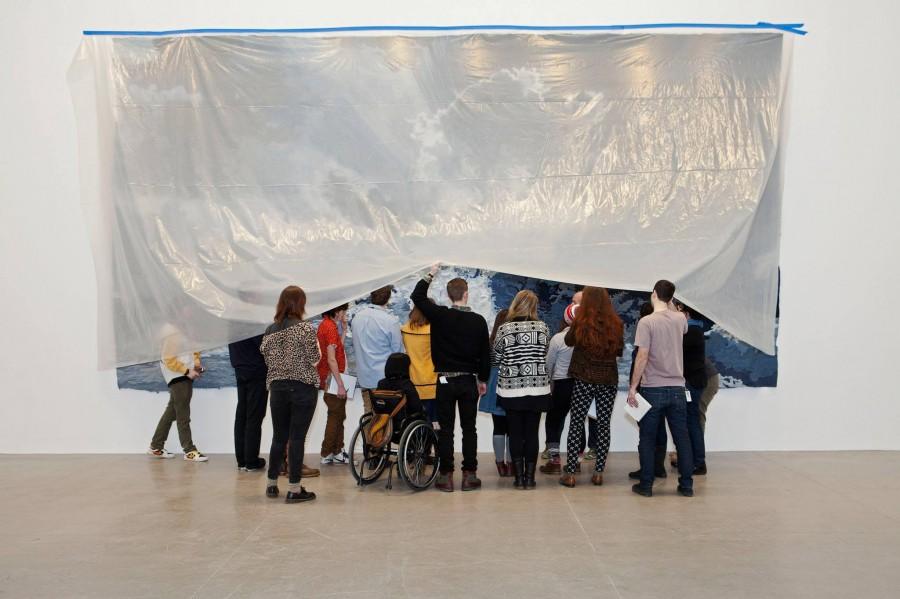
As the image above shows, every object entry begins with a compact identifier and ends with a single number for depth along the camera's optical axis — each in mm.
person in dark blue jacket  6543
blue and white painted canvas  7230
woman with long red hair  5875
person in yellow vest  6020
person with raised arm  5715
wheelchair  5684
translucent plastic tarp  6445
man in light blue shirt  6367
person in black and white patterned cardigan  5727
